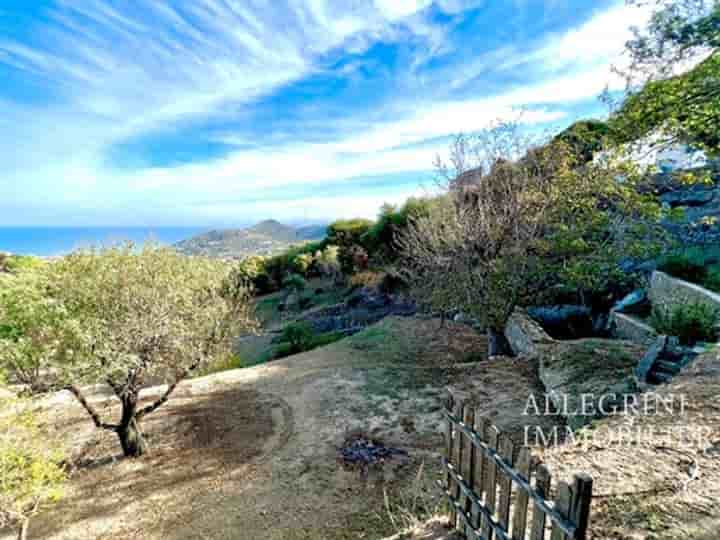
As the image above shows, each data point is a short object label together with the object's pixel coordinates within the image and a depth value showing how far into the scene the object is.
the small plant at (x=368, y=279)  21.93
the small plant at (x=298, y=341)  14.64
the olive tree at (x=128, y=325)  5.70
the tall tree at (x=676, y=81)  4.70
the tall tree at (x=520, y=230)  8.99
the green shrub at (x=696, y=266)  9.31
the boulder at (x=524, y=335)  8.79
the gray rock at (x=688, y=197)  13.39
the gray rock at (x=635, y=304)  10.48
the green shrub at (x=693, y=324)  6.46
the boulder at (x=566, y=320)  11.27
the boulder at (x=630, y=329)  8.49
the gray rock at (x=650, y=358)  5.75
